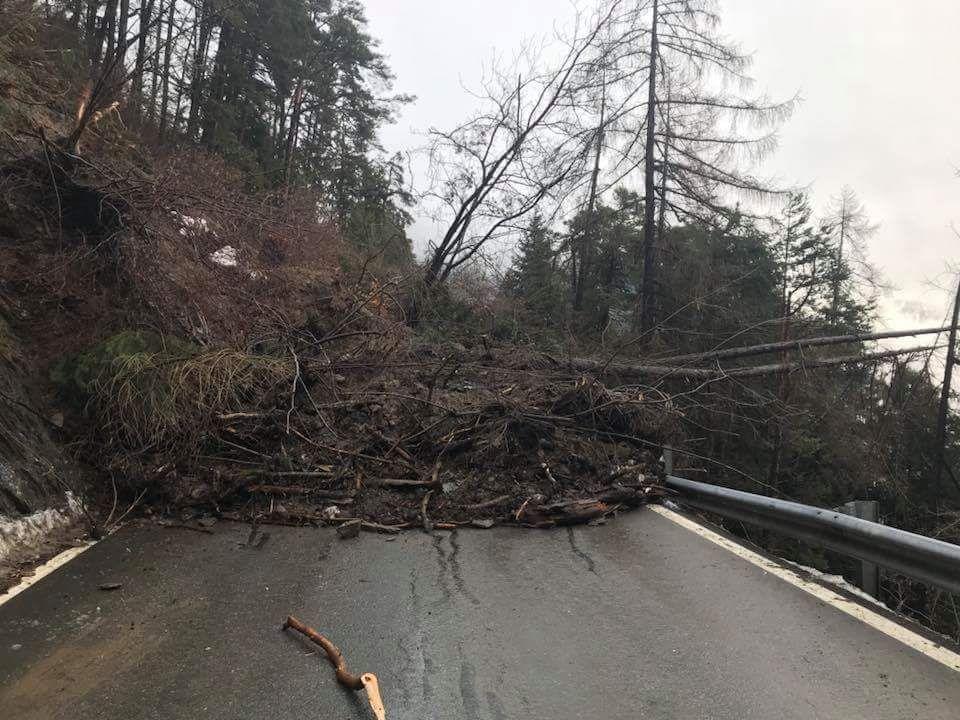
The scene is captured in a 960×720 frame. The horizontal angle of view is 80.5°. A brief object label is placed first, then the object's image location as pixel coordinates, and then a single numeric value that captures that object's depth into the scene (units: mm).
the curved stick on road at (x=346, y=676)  2479
